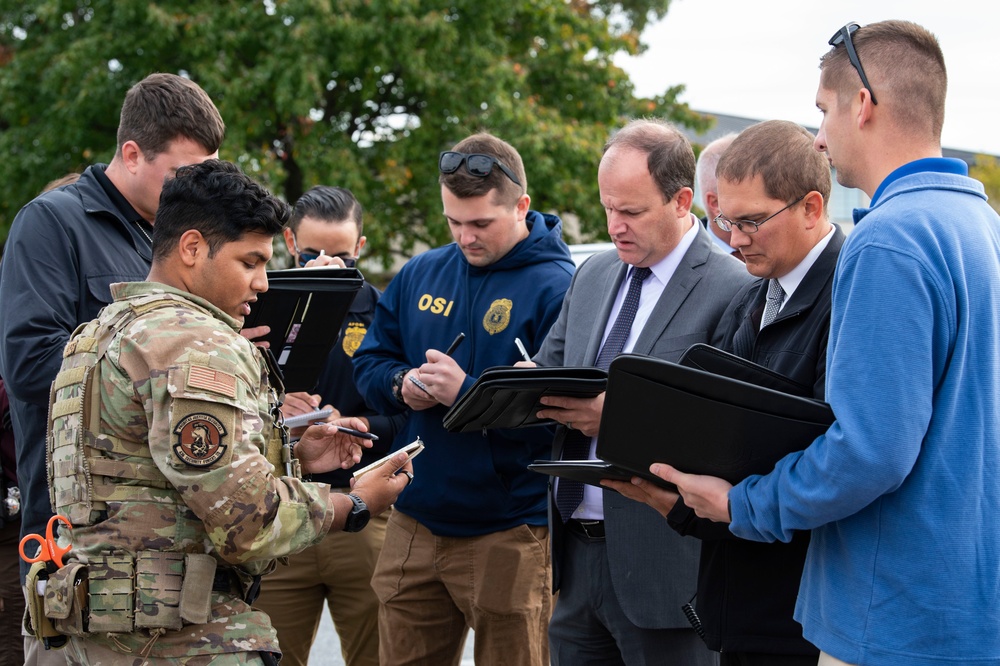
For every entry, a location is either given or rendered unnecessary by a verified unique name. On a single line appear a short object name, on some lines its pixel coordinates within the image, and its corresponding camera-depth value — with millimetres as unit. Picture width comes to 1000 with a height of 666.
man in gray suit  3061
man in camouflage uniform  2248
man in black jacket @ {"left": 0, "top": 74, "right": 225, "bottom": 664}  3059
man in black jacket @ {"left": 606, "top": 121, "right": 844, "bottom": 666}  2492
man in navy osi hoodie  3711
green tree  14008
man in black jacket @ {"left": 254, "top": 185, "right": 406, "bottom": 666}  4223
